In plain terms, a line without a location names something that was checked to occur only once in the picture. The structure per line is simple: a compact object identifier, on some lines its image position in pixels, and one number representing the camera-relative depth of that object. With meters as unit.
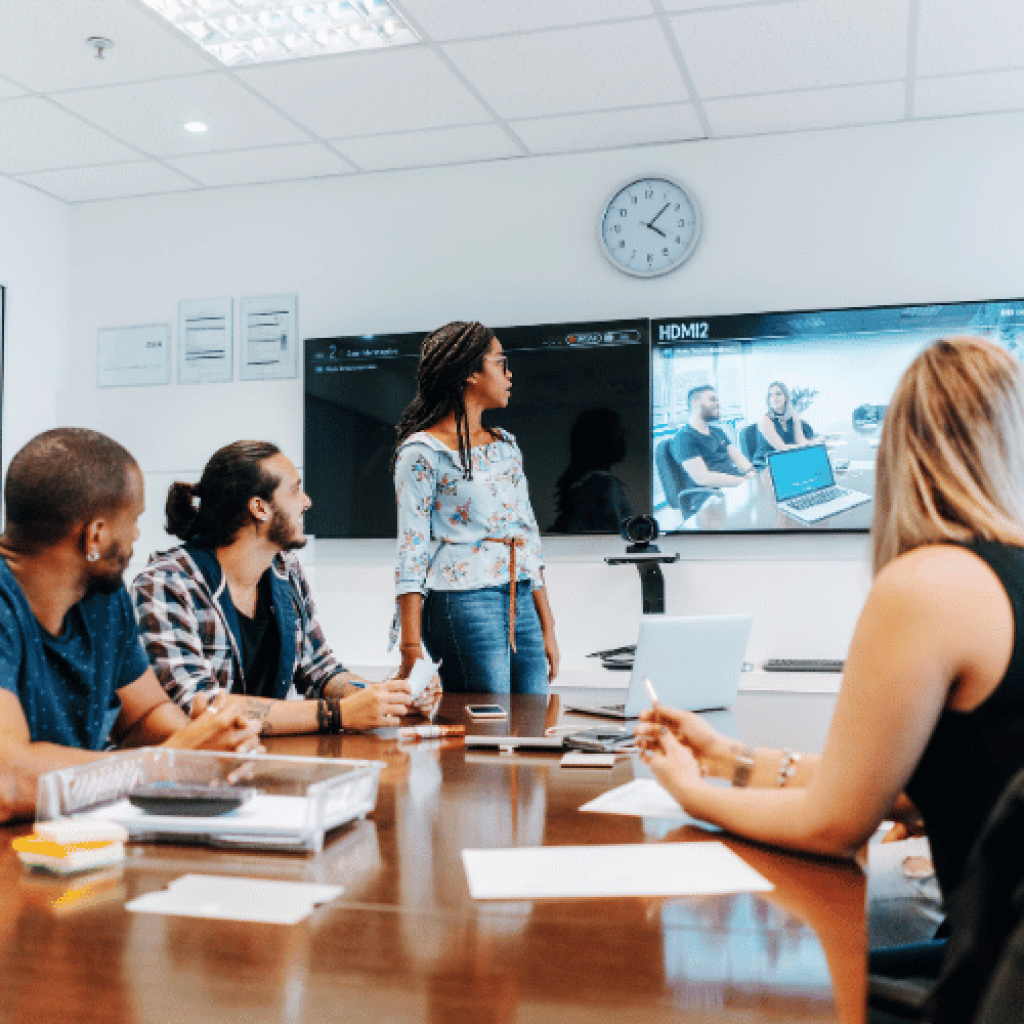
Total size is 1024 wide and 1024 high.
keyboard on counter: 3.51
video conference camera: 3.78
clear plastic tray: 1.06
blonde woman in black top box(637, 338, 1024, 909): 0.98
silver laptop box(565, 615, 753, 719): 1.88
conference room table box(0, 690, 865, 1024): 0.71
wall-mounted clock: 3.93
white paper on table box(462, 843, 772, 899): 0.96
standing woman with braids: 2.52
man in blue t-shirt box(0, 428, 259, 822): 1.46
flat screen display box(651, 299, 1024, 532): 3.73
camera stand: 3.71
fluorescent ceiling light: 3.13
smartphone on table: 2.00
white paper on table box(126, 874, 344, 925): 0.88
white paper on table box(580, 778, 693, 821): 1.27
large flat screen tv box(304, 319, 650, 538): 3.93
